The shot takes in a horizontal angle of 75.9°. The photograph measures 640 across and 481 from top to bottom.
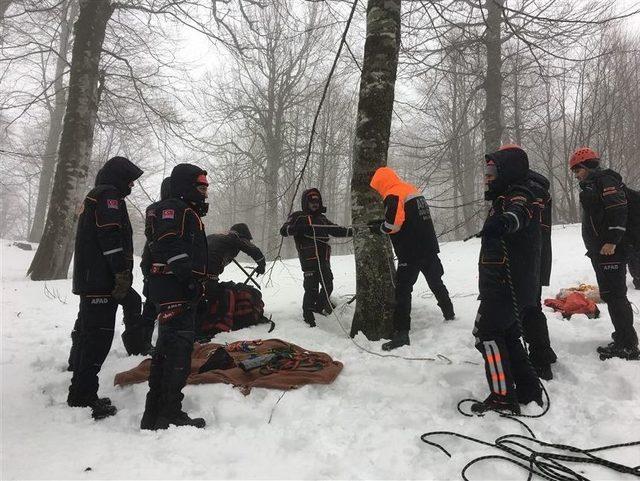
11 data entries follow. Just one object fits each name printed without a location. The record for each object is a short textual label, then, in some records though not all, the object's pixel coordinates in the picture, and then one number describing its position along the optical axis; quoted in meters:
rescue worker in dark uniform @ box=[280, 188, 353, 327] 5.56
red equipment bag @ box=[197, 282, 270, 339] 5.22
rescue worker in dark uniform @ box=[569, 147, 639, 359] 3.64
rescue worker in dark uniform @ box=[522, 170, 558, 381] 3.43
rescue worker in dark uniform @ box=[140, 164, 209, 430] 2.98
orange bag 4.87
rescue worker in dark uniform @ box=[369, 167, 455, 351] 4.28
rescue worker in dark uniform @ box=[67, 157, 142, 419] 3.30
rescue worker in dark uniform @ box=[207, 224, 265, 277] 5.41
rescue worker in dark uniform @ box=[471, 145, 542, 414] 2.97
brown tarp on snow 3.42
